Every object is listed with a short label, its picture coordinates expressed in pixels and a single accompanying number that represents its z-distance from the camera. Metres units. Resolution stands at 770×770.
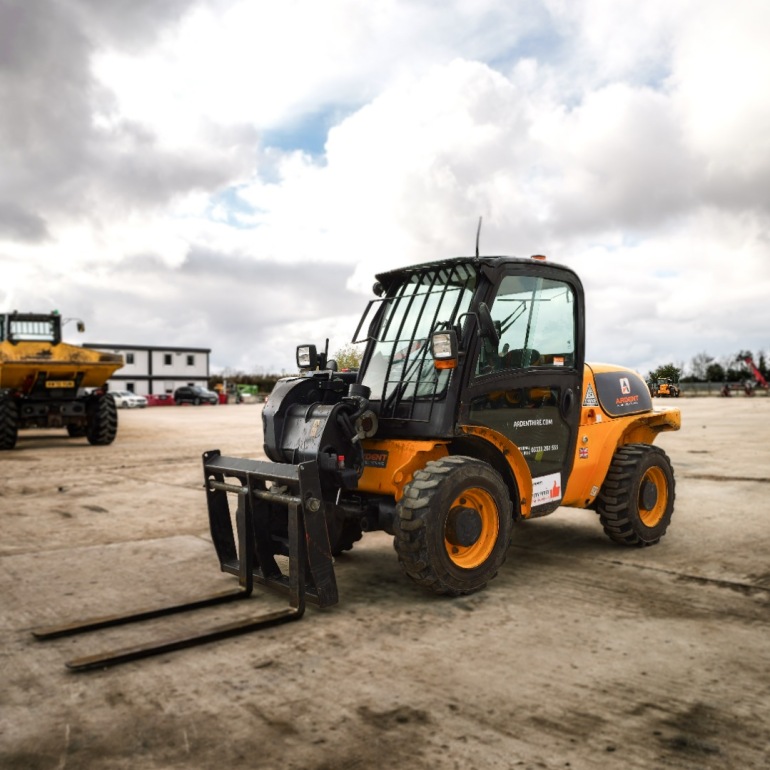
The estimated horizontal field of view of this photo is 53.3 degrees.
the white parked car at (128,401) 47.41
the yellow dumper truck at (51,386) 15.97
